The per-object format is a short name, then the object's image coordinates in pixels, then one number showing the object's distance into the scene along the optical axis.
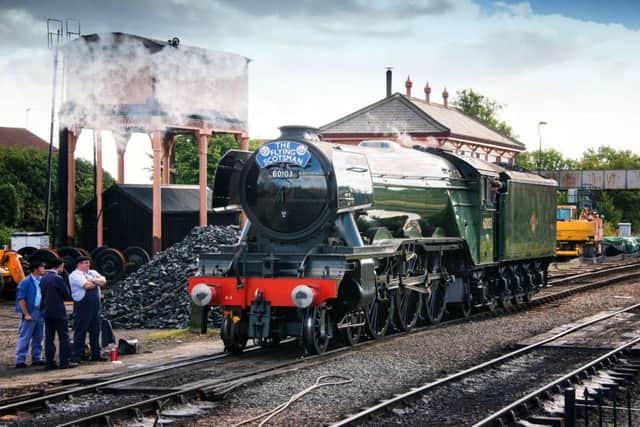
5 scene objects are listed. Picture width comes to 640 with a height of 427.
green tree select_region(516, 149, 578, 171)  116.44
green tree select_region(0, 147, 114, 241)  48.31
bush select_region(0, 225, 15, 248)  41.62
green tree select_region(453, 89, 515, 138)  90.75
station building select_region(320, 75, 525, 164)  46.62
